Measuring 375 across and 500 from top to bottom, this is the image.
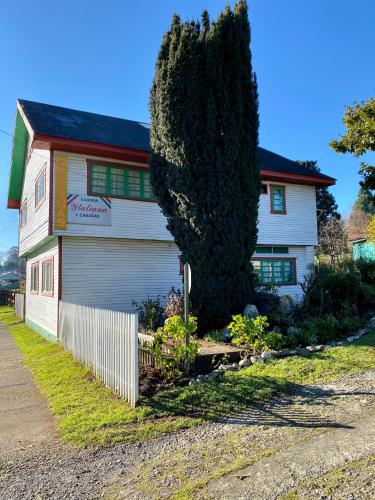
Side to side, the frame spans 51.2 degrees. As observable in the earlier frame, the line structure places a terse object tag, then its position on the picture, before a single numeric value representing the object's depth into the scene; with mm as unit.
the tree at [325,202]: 38419
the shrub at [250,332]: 7723
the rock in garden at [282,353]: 7473
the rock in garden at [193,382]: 6140
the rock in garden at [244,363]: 7004
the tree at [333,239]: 29844
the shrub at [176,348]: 6469
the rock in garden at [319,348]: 7844
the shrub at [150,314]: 11008
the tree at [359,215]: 45691
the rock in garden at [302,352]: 7555
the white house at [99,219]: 11766
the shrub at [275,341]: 7777
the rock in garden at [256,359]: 7156
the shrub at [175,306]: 9875
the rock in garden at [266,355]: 7291
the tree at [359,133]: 11766
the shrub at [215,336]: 8602
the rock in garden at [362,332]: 9258
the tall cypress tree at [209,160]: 9562
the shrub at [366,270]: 16931
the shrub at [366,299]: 12259
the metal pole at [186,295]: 6621
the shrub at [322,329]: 8781
